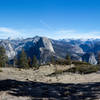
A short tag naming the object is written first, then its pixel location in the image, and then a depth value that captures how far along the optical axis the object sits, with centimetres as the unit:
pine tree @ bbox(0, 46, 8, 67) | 6176
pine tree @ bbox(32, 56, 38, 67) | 7082
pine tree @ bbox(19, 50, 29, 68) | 6357
